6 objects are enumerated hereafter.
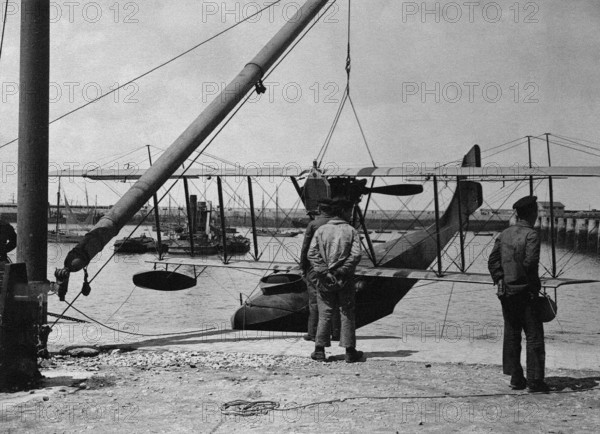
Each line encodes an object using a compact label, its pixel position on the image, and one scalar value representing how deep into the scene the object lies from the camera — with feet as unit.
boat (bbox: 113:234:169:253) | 203.61
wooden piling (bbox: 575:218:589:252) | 220.02
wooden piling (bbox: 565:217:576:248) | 239.71
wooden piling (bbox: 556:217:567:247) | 251.27
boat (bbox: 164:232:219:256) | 166.77
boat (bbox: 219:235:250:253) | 177.68
